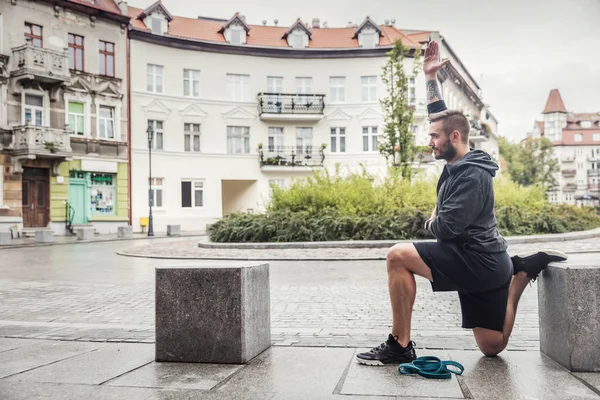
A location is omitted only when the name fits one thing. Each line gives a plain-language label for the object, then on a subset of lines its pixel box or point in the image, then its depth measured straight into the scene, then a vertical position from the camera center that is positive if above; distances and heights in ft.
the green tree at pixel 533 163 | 289.33 +20.16
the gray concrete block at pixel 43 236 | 82.79 -3.16
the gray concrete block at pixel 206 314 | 14.69 -2.50
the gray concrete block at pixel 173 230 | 103.66 -3.26
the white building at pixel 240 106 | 122.31 +21.81
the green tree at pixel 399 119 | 86.79 +12.55
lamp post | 103.31 +4.08
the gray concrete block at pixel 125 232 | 97.19 -3.26
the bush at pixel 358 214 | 59.98 -0.72
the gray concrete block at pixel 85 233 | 90.43 -3.16
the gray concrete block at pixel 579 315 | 13.07 -2.34
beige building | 96.53 +16.51
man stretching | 13.34 -1.19
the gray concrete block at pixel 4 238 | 79.27 -3.19
